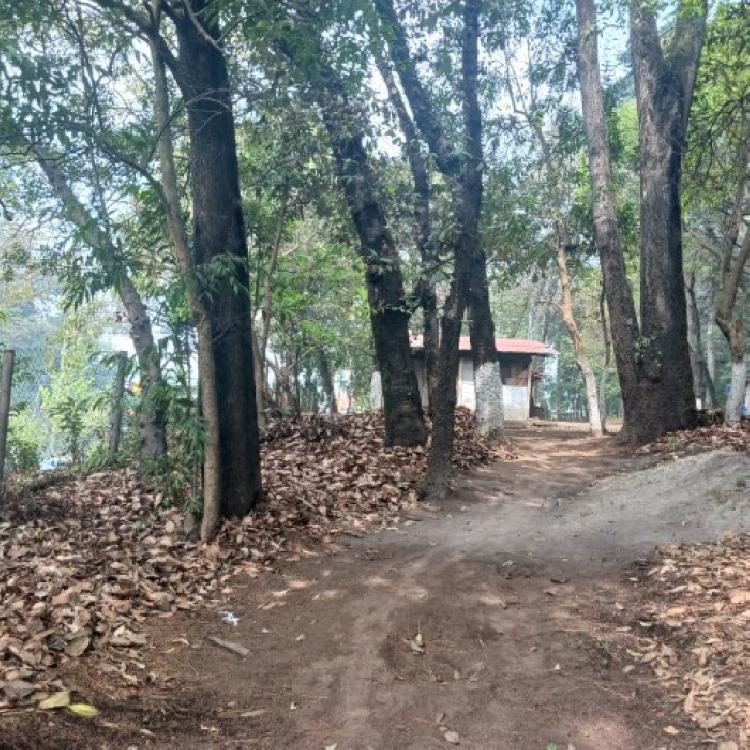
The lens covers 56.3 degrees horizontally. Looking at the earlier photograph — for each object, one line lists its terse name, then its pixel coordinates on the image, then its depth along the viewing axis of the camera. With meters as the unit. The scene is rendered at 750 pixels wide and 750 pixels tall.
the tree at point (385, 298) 10.46
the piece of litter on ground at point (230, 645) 4.77
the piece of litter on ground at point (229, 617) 5.30
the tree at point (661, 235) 12.64
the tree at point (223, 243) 7.07
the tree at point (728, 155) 11.30
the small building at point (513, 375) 28.50
